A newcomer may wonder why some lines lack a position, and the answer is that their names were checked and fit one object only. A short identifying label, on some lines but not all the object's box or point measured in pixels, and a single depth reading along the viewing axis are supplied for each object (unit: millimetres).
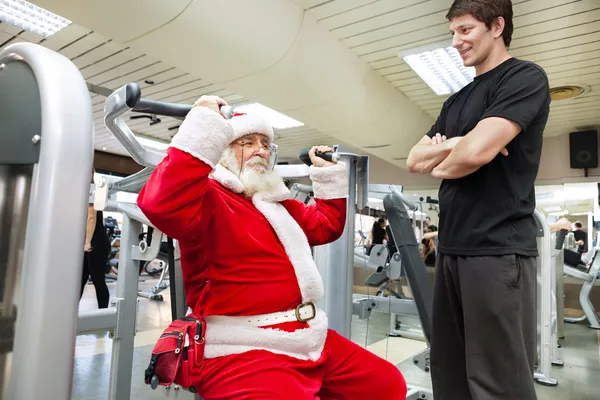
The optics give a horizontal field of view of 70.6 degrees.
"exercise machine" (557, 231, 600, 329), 5051
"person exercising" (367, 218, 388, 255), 6004
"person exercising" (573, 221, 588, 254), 5844
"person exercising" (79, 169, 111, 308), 3328
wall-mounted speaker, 5926
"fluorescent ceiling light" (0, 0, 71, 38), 3632
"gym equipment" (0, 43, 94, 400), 621
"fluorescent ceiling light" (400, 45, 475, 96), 4027
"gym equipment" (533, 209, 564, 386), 3096
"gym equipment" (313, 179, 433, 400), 1817
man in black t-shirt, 1196
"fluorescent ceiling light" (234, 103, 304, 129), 5648
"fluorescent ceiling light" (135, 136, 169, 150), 7469
